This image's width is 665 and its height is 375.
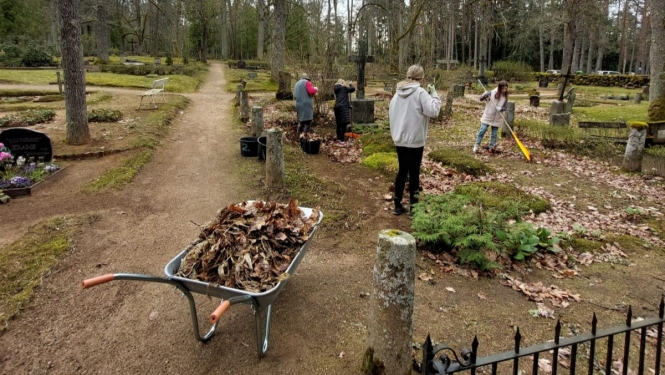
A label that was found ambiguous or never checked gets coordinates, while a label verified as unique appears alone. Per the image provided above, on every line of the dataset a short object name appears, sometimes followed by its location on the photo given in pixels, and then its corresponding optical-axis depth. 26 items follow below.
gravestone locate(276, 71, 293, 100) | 17.94
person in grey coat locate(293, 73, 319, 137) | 10.62
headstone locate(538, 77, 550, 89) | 34.47
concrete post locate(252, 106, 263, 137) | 10.48
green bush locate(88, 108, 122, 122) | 12.48
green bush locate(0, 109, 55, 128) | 11.63
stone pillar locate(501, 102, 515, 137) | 12.48
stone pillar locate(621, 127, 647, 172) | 8.95
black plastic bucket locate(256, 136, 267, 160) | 9.05
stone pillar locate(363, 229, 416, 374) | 2.74
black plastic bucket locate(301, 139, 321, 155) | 10.12
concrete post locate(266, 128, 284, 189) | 7.20
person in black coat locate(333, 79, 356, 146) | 11.09
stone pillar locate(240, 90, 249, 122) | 13.56
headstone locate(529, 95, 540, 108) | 20.84
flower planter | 7.02
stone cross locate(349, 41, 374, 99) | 13.19
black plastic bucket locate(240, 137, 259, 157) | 9.38
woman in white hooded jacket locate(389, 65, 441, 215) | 5.77
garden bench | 14.48
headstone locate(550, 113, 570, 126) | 13.27
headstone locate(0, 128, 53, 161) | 8.23
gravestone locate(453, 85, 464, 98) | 24.37
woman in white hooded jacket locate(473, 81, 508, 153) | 10.22
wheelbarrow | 2.74
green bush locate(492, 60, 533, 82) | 38.72
